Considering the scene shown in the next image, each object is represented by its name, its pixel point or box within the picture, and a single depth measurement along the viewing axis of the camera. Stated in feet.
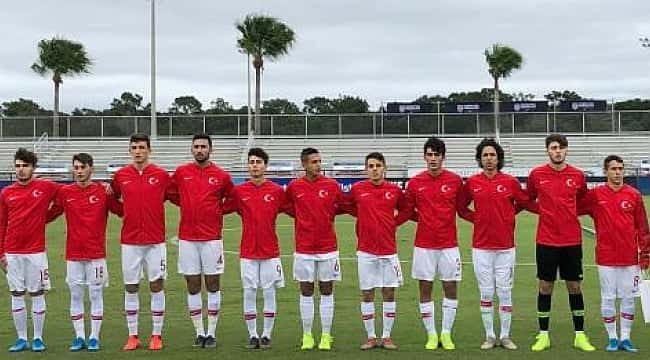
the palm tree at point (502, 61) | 202.90
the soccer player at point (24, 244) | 31.50
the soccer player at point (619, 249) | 30.86
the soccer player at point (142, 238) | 31.60
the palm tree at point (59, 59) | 191.72
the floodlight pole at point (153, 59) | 160.97
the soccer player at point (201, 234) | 31.78
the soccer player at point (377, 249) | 31.63
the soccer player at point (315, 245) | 31.71
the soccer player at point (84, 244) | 31.55
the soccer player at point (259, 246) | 31.86
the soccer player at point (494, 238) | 31.35
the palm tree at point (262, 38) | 190.70
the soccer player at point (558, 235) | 31.07
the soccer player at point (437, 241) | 31.40
